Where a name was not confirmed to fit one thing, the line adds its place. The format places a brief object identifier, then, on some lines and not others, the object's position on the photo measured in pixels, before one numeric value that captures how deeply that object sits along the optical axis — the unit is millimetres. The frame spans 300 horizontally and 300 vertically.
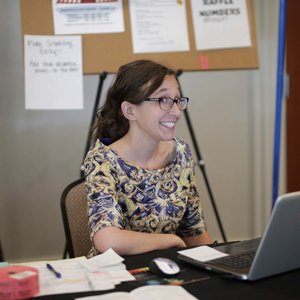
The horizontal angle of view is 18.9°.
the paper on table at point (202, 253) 2608
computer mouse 2379
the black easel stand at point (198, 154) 3673
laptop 2155
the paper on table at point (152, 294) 2071
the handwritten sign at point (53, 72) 3493
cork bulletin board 3498
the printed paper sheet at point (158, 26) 3564
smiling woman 2870
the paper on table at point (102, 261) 2496
